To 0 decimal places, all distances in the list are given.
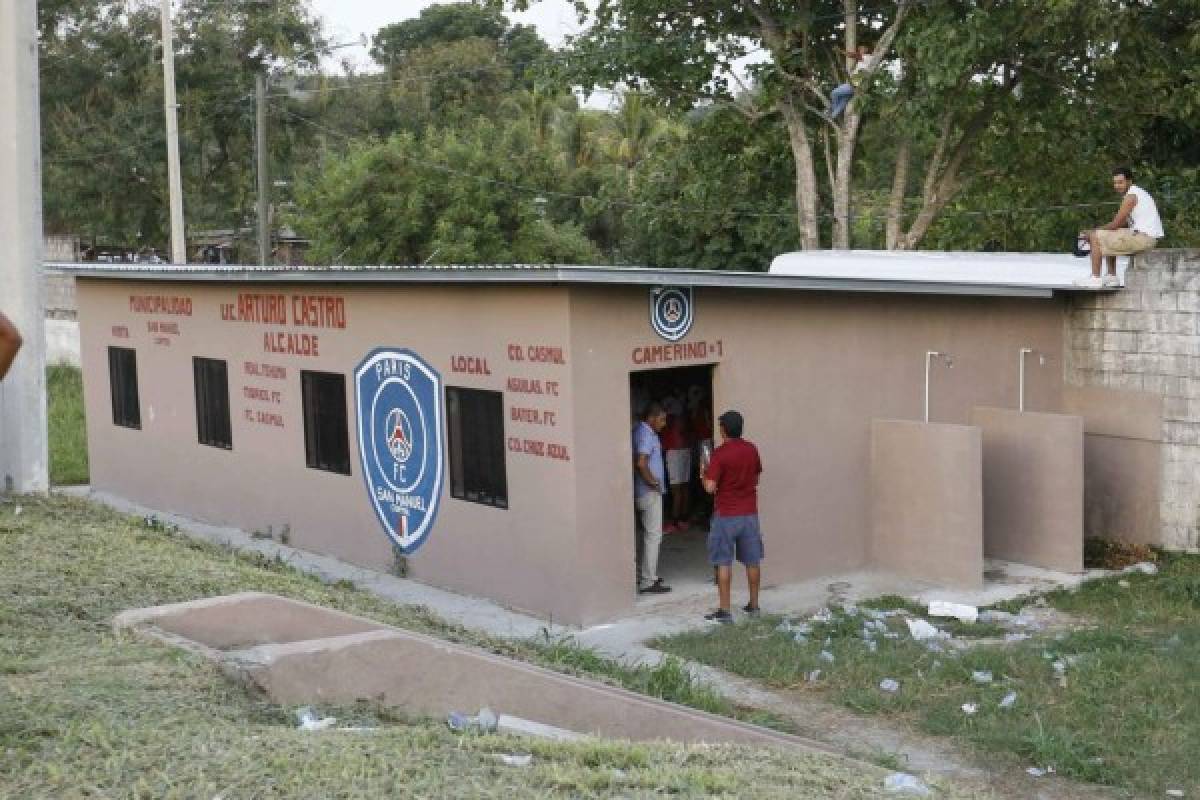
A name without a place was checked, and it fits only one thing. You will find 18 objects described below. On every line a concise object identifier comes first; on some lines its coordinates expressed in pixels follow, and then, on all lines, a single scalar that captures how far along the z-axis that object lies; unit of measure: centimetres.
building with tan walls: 1205
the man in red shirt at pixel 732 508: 1166
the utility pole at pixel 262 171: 2709
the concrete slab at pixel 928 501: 1323
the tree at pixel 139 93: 3469
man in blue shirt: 1240
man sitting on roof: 1459
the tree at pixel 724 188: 2417
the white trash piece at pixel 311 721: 550
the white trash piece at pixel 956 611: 1214
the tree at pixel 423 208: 3117
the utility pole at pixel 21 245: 1123
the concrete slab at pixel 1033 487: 1385
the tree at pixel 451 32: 6019
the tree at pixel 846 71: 1969
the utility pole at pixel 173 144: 2559
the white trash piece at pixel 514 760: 498
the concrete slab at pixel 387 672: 601
